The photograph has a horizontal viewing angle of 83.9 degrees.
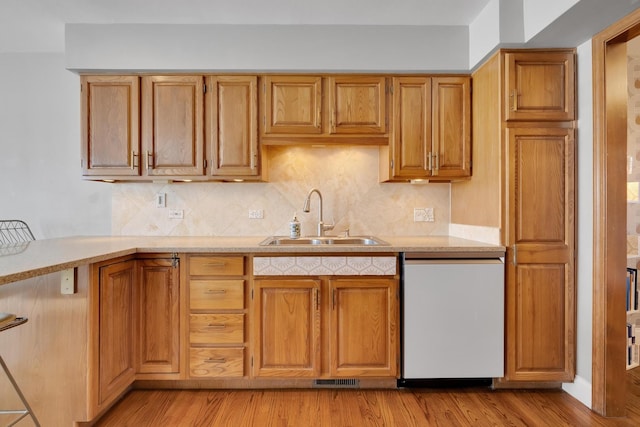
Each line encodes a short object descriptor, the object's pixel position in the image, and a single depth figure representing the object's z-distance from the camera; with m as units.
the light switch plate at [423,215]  2.96
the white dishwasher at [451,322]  2.22
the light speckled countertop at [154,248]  1.59
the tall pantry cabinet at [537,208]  2.21
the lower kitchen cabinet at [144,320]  2.04
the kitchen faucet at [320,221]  2.77
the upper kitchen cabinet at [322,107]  2.55
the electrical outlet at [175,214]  2.92
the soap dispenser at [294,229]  2.72
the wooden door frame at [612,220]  2.01
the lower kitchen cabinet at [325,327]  2.23
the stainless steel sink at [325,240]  2.72
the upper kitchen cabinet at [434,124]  2.57
